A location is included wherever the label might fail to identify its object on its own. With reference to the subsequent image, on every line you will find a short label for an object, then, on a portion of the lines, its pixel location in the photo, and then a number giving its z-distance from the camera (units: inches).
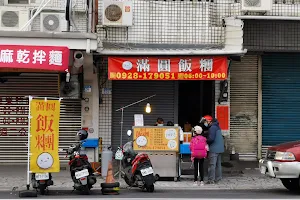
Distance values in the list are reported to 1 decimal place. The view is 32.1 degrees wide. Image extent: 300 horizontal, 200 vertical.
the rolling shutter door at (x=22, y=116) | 623.8
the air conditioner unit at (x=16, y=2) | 592.7
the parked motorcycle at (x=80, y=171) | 447.2
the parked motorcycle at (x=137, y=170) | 461.7
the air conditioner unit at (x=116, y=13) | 593.3
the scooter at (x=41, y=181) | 443.8
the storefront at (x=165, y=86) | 577.9
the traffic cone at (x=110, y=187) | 454.9
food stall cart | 526.6
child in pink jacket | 513.3
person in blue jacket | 526.0
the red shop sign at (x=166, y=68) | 577.3
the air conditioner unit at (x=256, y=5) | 598.2
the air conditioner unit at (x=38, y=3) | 594.2
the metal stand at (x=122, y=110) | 622.3
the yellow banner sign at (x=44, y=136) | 444.5
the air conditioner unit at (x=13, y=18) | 577.3
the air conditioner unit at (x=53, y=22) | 586.6
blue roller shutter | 668.7
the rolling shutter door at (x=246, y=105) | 671.1
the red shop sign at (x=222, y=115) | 647.8
